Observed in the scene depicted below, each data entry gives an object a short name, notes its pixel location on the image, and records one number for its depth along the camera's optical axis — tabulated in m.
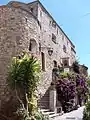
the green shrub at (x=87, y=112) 5.53
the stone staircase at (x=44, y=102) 7.99
